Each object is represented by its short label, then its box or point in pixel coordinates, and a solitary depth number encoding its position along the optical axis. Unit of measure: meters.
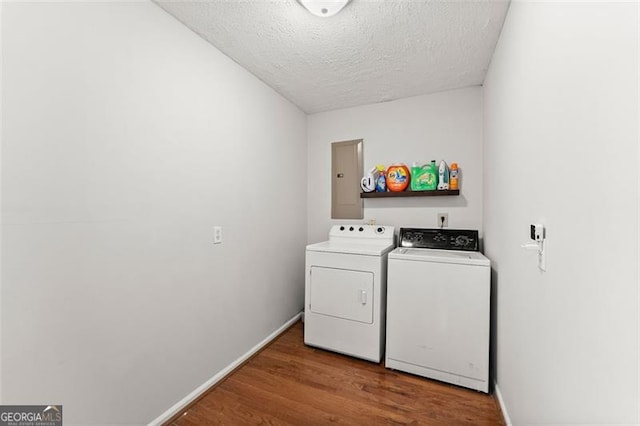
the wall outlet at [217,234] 1.79
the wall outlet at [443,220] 2.42
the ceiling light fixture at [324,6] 1.35
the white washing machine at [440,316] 1.73
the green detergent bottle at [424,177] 2.38
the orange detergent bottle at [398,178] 2.48
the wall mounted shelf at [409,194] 2.29
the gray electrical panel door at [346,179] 2.80
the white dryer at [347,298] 2.03
